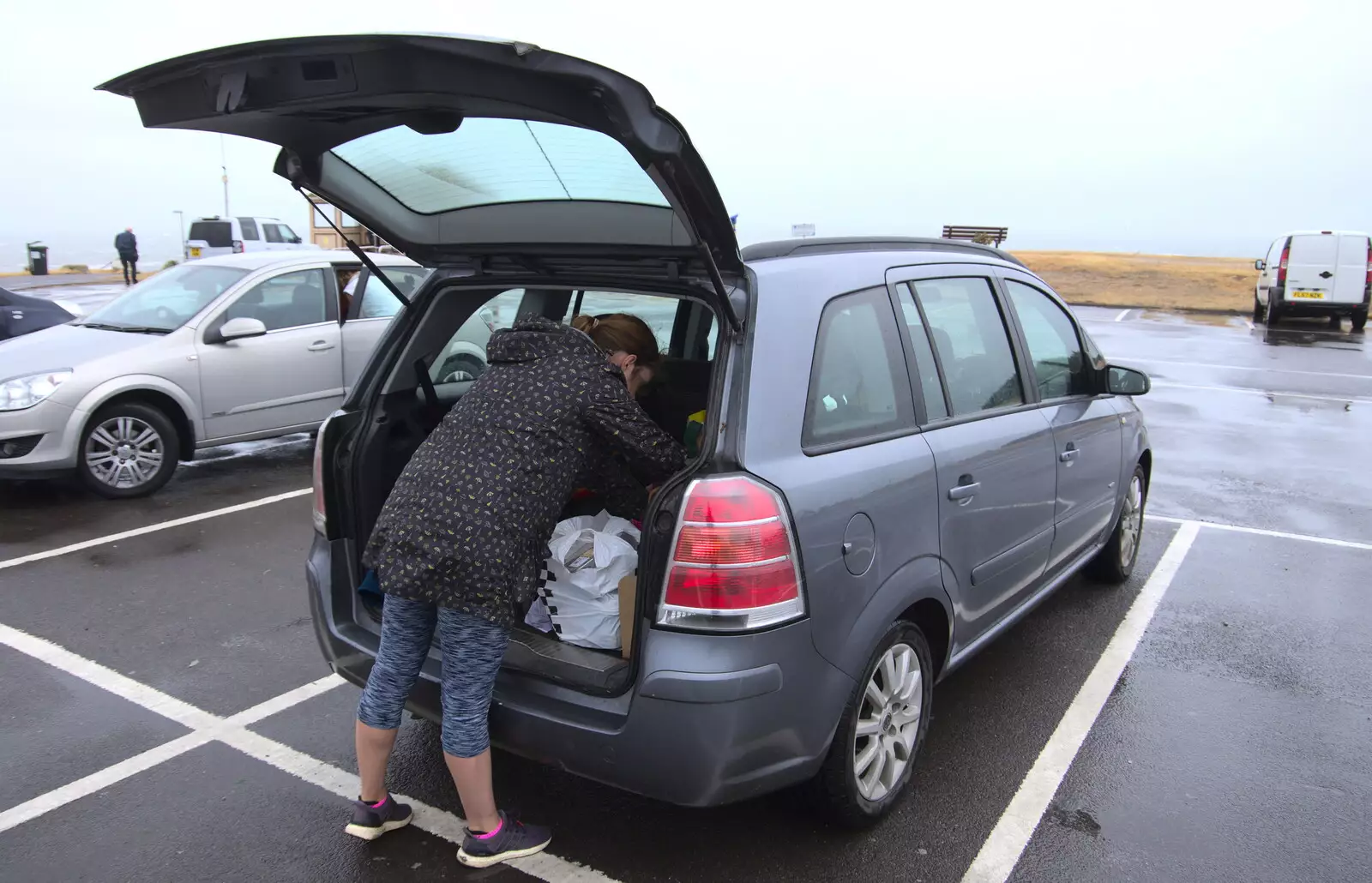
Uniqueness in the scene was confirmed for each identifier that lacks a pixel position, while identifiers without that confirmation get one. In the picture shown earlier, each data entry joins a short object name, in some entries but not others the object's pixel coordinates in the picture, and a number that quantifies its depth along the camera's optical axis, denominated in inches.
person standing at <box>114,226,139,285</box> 1123.9
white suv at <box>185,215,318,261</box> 1092.5
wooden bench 1194.0
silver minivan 94.8
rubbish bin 1307.8
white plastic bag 118.3
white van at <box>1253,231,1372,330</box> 834.2
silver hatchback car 247.8
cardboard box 109.5
